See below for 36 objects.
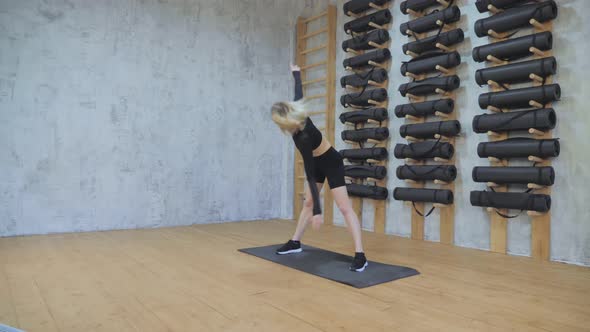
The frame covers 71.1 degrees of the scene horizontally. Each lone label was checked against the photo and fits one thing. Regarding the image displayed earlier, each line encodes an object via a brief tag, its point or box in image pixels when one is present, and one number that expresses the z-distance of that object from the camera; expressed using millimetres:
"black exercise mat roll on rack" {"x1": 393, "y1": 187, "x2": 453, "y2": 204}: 3625
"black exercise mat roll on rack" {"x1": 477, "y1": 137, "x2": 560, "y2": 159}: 2975
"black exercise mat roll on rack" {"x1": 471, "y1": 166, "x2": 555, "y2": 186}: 2984
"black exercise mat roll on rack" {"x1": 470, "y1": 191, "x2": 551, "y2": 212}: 3014
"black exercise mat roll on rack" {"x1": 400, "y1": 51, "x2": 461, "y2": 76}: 3641
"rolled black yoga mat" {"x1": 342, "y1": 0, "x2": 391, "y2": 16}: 4414
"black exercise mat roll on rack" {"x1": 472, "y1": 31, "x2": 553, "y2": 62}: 3041
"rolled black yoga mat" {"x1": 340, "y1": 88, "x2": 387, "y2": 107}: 4270
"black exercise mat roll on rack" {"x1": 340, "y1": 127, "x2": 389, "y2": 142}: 4203
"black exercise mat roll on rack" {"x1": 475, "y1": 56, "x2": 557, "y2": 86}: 3012
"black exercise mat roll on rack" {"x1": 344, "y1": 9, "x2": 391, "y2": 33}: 4301
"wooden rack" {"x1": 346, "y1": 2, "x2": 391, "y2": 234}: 4309
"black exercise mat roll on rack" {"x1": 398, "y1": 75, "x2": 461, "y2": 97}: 3641
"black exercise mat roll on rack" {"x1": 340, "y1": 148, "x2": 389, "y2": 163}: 4227
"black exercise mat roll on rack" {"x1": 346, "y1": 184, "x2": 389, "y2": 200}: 4199
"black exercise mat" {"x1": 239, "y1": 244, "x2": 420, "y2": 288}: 2430
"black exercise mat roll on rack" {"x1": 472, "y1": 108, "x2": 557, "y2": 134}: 3002
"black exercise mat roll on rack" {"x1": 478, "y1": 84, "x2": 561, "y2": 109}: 2992
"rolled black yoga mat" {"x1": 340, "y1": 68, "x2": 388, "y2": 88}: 4305
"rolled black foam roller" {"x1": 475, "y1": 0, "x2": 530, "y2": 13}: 3254
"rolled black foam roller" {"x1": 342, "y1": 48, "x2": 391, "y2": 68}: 4289
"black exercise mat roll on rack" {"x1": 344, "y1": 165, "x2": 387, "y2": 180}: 4195
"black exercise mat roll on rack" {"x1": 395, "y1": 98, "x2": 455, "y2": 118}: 3662
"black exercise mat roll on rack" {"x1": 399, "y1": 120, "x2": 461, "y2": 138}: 3596
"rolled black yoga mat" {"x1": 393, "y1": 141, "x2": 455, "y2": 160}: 3643
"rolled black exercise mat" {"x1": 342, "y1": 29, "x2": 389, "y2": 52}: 4301
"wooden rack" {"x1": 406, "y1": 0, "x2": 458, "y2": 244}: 3701
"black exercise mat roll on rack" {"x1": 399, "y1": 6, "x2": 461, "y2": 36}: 3648
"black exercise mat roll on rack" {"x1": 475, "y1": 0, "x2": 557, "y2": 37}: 3034
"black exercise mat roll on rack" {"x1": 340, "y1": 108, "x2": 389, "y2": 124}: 4234
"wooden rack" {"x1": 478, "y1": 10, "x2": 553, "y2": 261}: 3066
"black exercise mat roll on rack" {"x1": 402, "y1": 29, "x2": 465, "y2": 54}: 3623
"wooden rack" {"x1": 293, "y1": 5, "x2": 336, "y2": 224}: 5004
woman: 2545
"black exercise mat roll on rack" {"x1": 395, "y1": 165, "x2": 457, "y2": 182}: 3607
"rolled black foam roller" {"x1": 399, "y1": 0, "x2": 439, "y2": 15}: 3865
